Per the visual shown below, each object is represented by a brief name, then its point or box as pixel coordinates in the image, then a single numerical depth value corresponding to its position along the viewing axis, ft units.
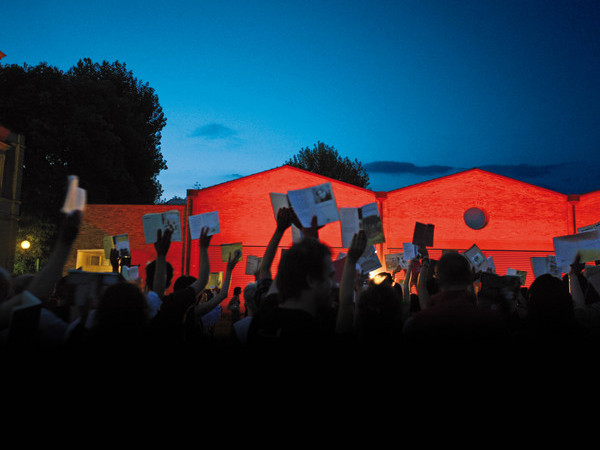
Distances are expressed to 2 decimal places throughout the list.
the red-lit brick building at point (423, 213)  87.56
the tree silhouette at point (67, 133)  101.24
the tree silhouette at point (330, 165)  169.58
